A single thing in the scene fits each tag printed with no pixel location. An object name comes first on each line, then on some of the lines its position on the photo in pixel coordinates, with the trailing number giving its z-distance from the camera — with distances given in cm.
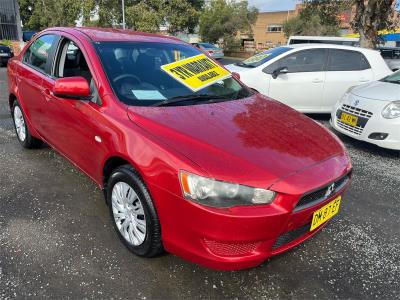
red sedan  198
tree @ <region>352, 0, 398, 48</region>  1159
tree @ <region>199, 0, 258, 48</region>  3956
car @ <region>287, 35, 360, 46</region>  1470
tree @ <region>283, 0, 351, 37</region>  1414
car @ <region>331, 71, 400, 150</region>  458
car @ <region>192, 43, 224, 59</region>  2237
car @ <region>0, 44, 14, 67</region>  1513
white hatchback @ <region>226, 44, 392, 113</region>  641
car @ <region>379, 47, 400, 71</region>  1243
